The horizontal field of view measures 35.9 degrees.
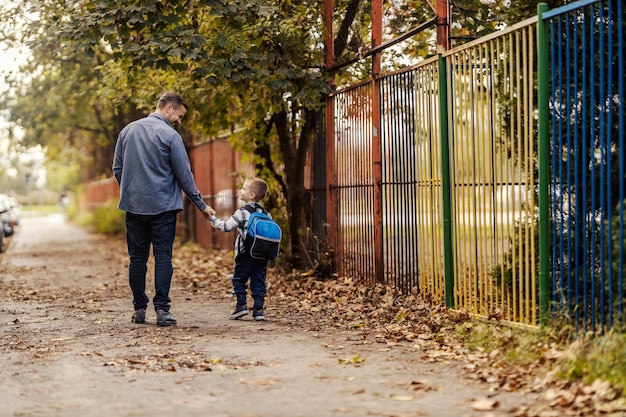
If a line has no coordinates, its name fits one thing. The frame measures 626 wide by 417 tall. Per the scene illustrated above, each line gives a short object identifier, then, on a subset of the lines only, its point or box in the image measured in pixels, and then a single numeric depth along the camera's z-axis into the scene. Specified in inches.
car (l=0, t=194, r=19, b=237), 990.0
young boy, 338.0
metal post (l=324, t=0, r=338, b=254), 459.5
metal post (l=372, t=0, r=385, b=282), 402.3
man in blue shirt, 332.5
